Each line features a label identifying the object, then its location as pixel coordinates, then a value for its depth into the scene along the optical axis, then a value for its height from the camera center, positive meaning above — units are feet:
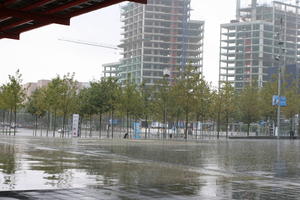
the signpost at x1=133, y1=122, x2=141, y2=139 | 184.24 -3.35
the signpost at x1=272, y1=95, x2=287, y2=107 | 206.65 +10.16
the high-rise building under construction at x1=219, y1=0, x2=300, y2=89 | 602.03 +105.41
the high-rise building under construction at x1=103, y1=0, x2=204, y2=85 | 573.33 +99.26
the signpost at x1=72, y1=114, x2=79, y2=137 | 152.87 -1.52
